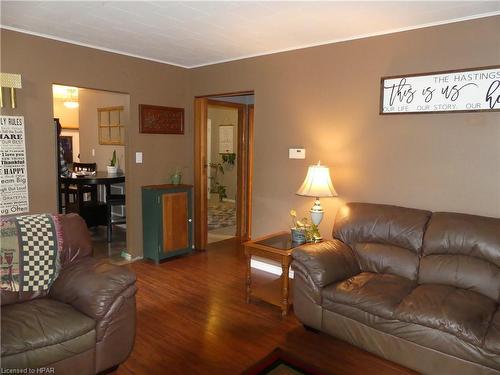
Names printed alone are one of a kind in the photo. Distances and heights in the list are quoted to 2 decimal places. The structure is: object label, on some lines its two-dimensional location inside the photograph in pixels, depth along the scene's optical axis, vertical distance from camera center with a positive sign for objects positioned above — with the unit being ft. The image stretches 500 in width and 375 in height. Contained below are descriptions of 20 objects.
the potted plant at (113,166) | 18.19 -0.74
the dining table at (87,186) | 16.22 -1.65
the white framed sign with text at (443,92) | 9.08 +1.65
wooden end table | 9.95 -2.88
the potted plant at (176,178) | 15.14 -1.06
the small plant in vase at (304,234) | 10.76 -2.32
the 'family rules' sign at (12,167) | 10.70 -0.49
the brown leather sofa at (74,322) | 6.15 -3.02
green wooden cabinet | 14.16 -2.64
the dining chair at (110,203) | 16.85 -2.35
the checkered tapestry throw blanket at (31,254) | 7.40 -2.12
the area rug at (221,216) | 21.14 -3.99
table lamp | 10.72 -0.97
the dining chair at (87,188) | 17.77 -1.78
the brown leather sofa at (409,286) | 6.97 -2.97
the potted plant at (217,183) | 27.96 -2.34
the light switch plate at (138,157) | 14.30 -0.21
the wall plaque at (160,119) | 14.35 +1.28
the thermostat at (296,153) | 12.54 +0.00
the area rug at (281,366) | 6.20 -3.59
